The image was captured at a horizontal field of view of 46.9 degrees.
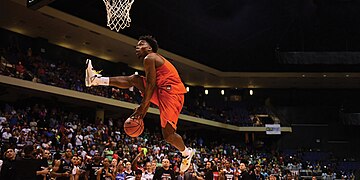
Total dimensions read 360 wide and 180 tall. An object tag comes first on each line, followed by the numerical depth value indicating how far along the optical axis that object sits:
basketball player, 5.37
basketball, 5.25
